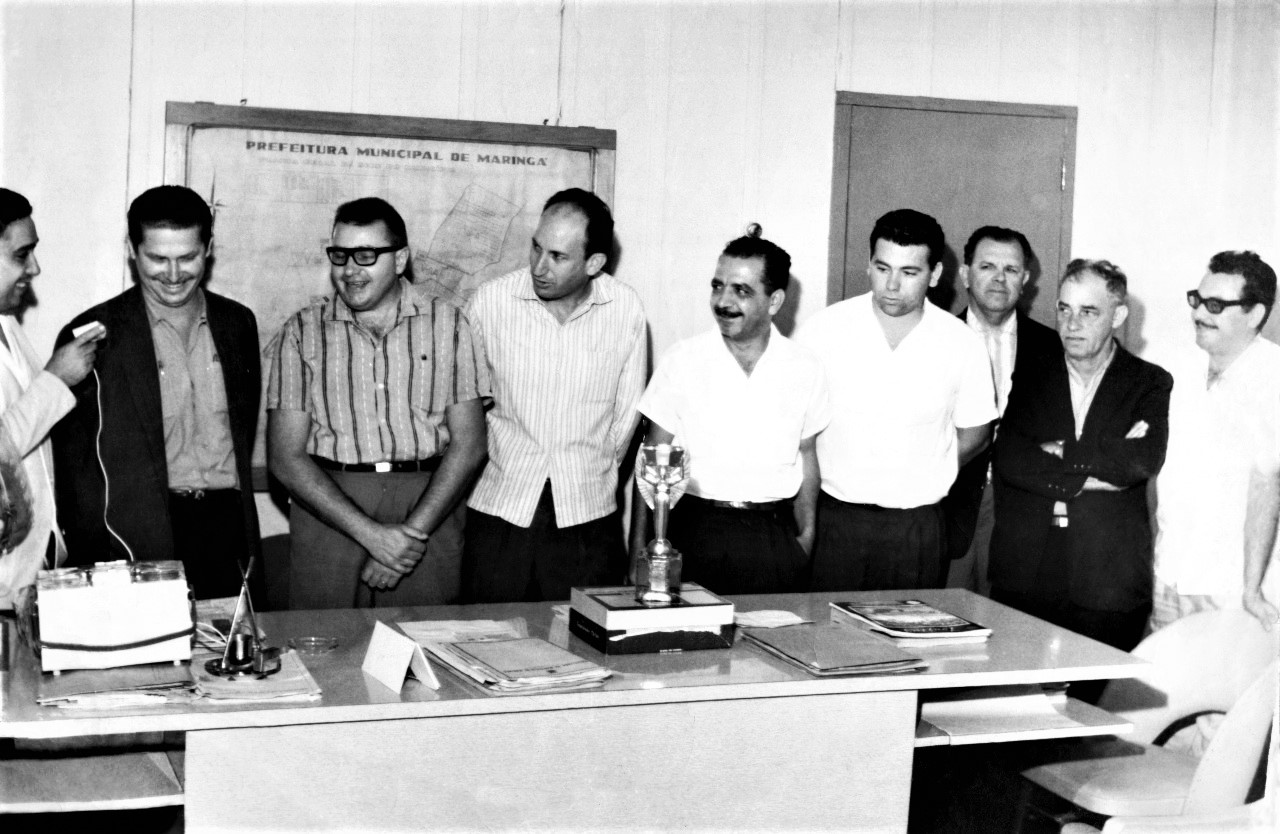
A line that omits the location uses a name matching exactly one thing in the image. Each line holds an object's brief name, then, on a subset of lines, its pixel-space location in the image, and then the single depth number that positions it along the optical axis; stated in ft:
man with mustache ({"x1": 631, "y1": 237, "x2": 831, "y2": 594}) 11.73
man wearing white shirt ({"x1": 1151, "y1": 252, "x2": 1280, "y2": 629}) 13.23
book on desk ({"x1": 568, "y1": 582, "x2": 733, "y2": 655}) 8.37
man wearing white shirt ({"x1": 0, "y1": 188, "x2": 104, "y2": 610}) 9.77
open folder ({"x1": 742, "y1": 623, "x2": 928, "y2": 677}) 8.21
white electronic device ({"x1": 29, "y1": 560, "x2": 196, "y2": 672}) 7.33
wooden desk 7.00
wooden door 14.21
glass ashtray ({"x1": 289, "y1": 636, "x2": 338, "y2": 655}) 8.15
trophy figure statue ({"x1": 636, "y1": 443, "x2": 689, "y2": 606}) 8.68
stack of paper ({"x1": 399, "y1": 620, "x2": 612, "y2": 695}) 7.55
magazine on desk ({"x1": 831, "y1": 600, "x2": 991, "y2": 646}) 9.05
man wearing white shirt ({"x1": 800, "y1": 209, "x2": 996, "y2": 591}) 12.17
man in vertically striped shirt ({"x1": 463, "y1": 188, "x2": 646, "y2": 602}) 11.91
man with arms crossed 12.95
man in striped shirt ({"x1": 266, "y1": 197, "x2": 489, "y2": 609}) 11.24
